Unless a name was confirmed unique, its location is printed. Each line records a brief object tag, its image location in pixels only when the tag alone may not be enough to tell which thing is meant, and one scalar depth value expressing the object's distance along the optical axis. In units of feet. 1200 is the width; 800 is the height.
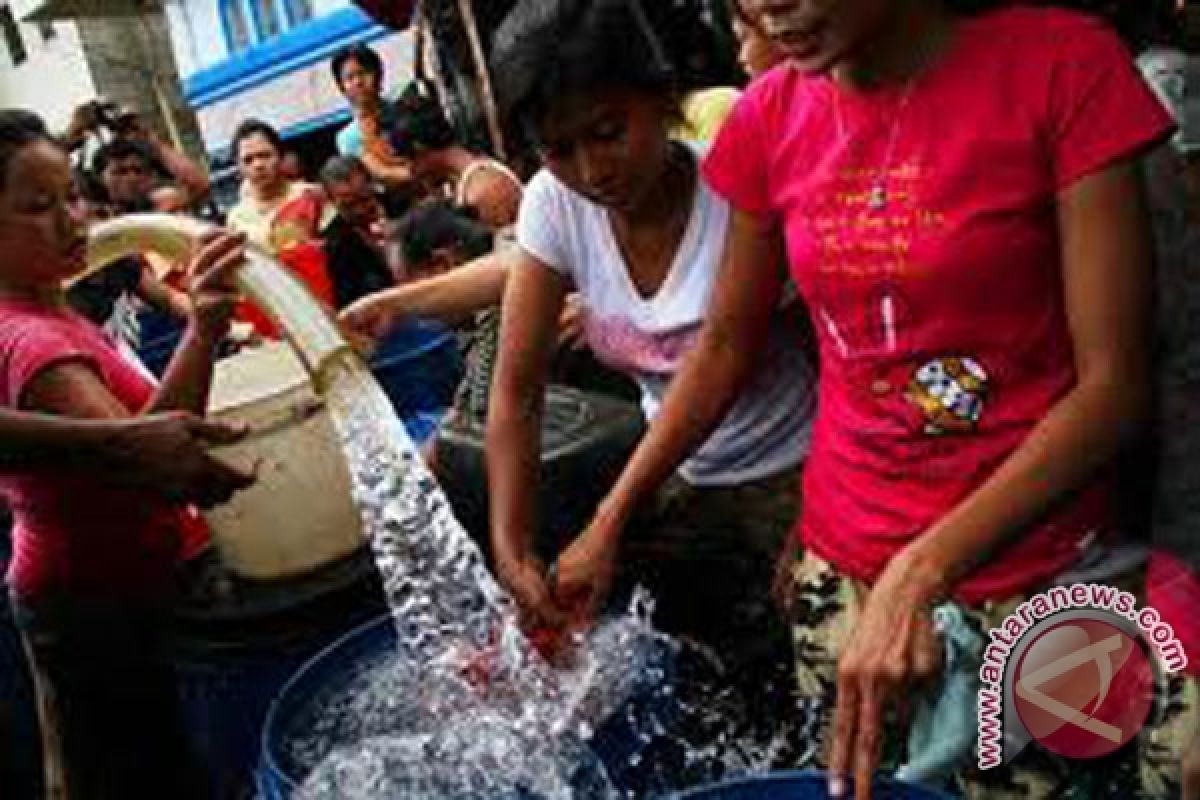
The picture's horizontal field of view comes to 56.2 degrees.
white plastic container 6.72
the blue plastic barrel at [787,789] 3.24
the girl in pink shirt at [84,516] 5.88
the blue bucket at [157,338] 13.19
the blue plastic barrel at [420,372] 9.18
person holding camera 17.21
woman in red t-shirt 3.44
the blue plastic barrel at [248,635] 6.84
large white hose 5.28
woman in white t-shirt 4.75
